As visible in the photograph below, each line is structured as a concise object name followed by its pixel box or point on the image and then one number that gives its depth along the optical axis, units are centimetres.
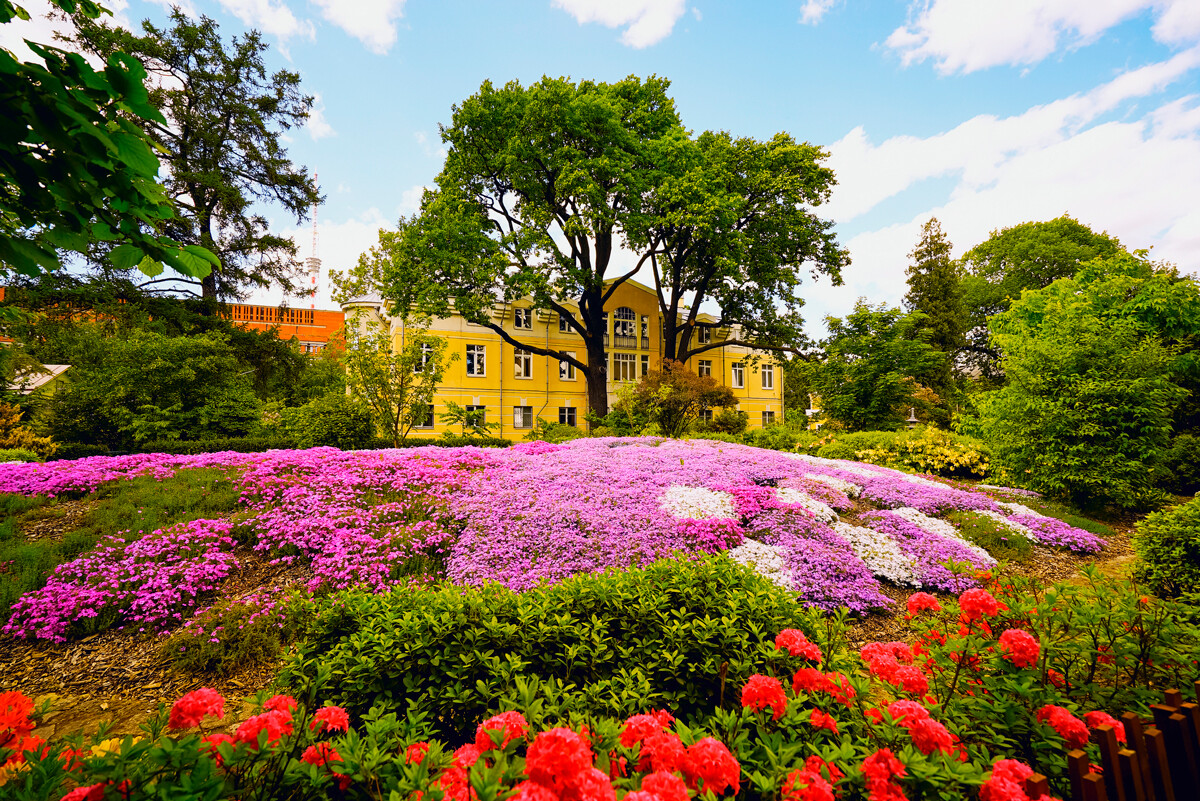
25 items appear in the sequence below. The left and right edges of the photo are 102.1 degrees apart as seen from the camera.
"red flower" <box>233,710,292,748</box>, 168
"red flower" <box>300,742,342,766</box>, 169
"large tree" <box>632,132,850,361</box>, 2275
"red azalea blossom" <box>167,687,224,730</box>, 180
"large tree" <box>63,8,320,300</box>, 2014
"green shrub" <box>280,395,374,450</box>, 1314
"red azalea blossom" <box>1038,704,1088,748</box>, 191
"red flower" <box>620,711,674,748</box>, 178
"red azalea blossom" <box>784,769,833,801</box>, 147
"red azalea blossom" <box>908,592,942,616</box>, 298
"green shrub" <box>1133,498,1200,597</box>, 502
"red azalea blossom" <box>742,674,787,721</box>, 208
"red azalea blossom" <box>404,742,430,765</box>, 167
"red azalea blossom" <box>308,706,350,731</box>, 193
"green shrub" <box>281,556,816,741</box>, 246
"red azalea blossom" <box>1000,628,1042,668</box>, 240
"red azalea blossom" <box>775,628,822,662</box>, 240
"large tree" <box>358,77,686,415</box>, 2131
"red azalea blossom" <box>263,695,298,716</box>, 195
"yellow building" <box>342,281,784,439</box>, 2955
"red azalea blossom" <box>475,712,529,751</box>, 171
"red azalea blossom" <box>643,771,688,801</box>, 136
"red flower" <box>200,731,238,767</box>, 162
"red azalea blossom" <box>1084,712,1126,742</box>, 181
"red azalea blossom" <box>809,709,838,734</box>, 198
